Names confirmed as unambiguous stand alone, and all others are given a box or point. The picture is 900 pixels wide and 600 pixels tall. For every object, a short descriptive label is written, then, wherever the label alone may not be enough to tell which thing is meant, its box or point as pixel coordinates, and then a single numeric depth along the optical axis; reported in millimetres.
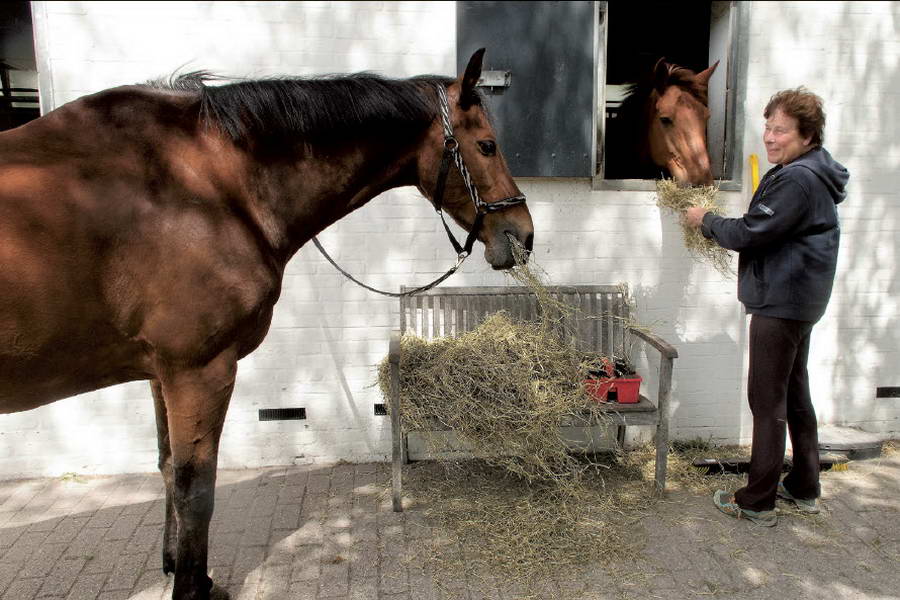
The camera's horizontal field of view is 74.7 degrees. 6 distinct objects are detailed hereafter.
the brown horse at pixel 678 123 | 3768
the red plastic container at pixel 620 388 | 3340
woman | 2834
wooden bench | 3840
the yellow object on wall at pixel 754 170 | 3845
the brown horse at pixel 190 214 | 1980
